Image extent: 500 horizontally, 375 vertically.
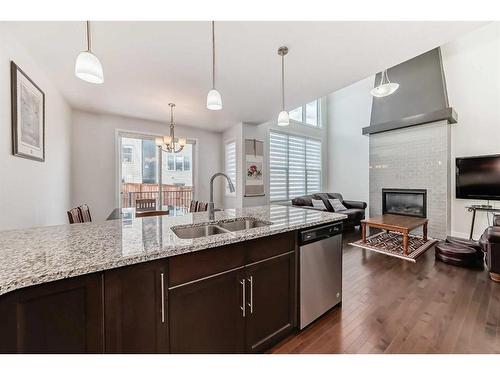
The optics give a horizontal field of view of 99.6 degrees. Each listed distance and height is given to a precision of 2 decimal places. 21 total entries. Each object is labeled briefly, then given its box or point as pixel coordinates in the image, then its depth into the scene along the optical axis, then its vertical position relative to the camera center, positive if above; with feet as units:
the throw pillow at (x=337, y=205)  17.44 -1.63
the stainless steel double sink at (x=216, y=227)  5.48 -1.17
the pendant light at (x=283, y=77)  7.19 +4.61
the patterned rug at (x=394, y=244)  11.23 -3.58
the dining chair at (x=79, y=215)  7.08 -1.11
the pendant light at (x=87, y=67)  3.92 +2.23
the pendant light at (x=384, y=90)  11.34 +5.24
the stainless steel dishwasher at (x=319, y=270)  5.51 -2.38
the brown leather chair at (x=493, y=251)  7.88 -2.49
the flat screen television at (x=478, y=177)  13.00 +0.53
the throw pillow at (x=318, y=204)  16.80 -1.47
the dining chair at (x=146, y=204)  12.48 -1.15
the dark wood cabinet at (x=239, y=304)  3.76 -2.41
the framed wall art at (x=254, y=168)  16.33 +1.43
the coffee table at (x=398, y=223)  11.19 -2.20
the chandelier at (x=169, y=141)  11.75 +2.49
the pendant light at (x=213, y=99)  6.12 +2.52
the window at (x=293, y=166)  18.76 +1.90
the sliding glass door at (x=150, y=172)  14.83 +1.02
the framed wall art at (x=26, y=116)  6.22 +2.31
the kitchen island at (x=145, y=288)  2.74 -1.66
